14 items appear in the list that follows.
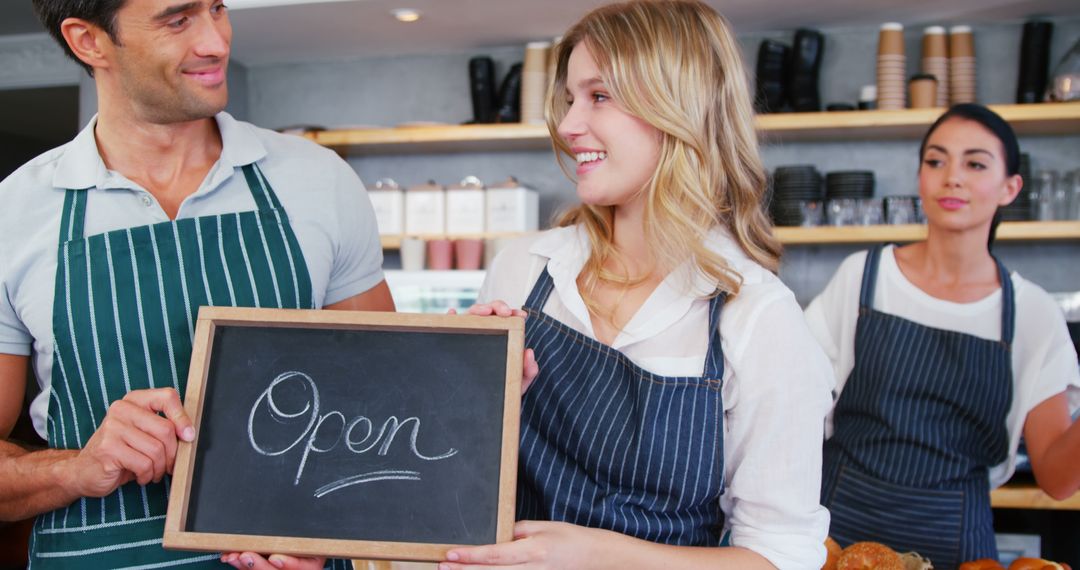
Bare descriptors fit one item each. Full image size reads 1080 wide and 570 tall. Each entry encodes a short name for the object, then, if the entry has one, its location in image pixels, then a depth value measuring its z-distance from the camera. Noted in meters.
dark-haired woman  2.07
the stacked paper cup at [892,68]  3.48
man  1.29
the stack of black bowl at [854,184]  3.46
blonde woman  1.24
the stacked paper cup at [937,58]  3.52
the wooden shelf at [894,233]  3.26
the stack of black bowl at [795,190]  3.48
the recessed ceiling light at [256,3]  3.57
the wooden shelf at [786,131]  3.34
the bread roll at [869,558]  1.49
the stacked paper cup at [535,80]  3.74
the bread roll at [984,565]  1.61
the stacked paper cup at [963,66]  3.50
